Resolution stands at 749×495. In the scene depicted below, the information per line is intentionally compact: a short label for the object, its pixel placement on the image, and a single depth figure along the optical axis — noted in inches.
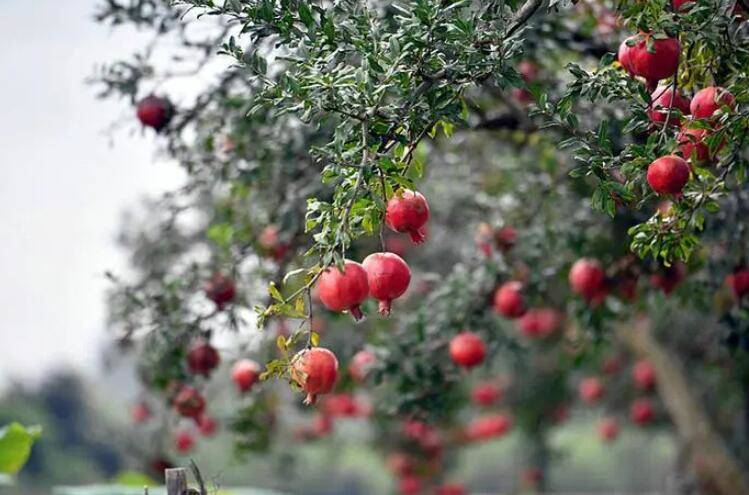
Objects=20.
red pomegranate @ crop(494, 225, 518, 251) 289.9
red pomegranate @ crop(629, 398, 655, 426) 573.9
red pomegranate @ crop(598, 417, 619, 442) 634.8
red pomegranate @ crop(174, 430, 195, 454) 332.8
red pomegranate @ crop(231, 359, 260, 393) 270.1
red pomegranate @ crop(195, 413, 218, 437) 283.8
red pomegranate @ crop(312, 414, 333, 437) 558.9
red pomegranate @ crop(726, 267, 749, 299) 248.8
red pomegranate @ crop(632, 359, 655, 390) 518.9
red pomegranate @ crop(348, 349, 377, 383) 274.2
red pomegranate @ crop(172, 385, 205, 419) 269.7
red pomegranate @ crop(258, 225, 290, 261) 281.4
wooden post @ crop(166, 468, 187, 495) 169.8
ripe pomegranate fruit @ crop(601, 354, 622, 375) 579.8
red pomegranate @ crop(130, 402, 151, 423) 453.6
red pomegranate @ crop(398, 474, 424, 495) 601.6
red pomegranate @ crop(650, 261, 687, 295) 276.1
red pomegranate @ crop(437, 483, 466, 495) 605.4
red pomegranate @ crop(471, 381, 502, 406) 584.4
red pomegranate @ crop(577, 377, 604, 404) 573.0
